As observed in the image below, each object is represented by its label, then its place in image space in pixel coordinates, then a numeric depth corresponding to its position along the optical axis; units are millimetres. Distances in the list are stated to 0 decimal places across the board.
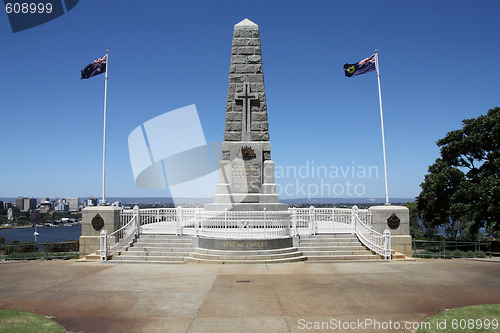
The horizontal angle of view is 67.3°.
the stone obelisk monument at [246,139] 17188
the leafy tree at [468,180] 20438
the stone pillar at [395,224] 14711
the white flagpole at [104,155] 15547
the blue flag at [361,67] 17281
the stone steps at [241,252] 12123
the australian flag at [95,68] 17266
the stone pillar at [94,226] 14680
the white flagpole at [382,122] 15512
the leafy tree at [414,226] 36312
